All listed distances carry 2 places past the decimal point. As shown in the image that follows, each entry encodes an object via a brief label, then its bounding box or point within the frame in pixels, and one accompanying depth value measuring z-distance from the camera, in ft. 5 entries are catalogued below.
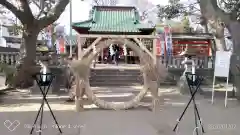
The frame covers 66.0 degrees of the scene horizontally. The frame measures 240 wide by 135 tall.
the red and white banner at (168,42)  40.28
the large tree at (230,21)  21.67
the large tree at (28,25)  26.58
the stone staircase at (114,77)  33.24
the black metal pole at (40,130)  12.45
